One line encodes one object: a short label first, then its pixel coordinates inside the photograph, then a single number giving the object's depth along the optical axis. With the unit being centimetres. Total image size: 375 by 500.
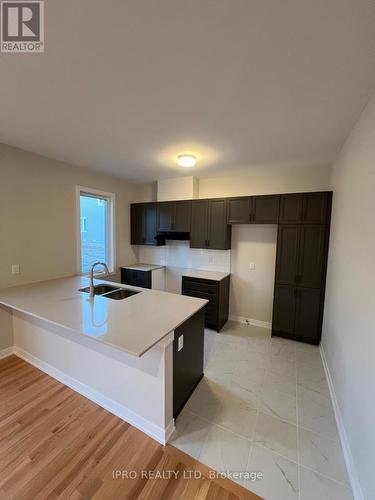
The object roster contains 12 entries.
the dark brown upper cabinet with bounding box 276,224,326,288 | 290
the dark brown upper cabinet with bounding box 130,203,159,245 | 420
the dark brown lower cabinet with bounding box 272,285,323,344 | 296
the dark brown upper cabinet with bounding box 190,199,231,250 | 354
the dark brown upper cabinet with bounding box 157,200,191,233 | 384
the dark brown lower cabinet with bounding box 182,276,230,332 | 340
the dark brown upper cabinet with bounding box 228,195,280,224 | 315
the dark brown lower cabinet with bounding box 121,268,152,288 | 407
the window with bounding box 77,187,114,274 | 353
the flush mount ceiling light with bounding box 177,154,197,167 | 279
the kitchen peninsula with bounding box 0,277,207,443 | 158
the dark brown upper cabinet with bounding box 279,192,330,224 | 285
